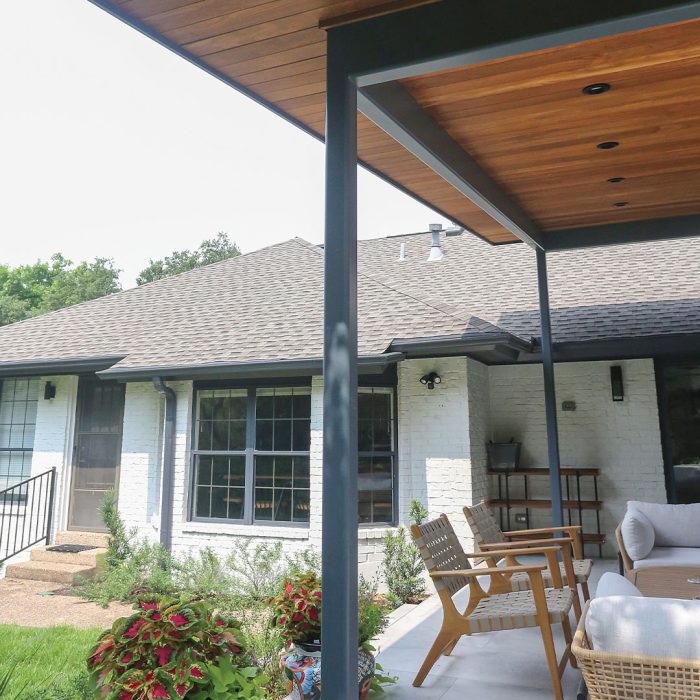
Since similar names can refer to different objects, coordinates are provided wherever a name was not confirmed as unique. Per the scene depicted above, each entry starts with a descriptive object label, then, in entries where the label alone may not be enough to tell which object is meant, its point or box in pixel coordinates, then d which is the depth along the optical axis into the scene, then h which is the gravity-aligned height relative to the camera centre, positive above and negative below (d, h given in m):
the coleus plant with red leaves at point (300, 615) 3.33 -0.80
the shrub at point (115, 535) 8.10 -0.92
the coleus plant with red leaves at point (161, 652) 2.32 -0.72
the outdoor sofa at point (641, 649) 2.10 -0.63
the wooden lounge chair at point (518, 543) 4.38 -0.58
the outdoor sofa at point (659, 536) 4.91 -0.61
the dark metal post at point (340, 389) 2.53 +0.29
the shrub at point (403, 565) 6.70 -1.13
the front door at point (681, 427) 7.57 +0.37
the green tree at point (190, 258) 43.25 +13.65
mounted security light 7.61 +0.94
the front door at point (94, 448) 9.25 +0.19
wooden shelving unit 7.75 -0.50
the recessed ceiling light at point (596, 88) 3.54 +2.03
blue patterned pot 3.14 -1.04
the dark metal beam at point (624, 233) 6.07 +2.19
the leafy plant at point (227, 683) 2.38 -0.83
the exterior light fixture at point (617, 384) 7.91 +0.91
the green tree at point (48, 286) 38.22 +10.80
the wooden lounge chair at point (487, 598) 3.51 -0.84
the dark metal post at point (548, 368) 6.46 +0.93
